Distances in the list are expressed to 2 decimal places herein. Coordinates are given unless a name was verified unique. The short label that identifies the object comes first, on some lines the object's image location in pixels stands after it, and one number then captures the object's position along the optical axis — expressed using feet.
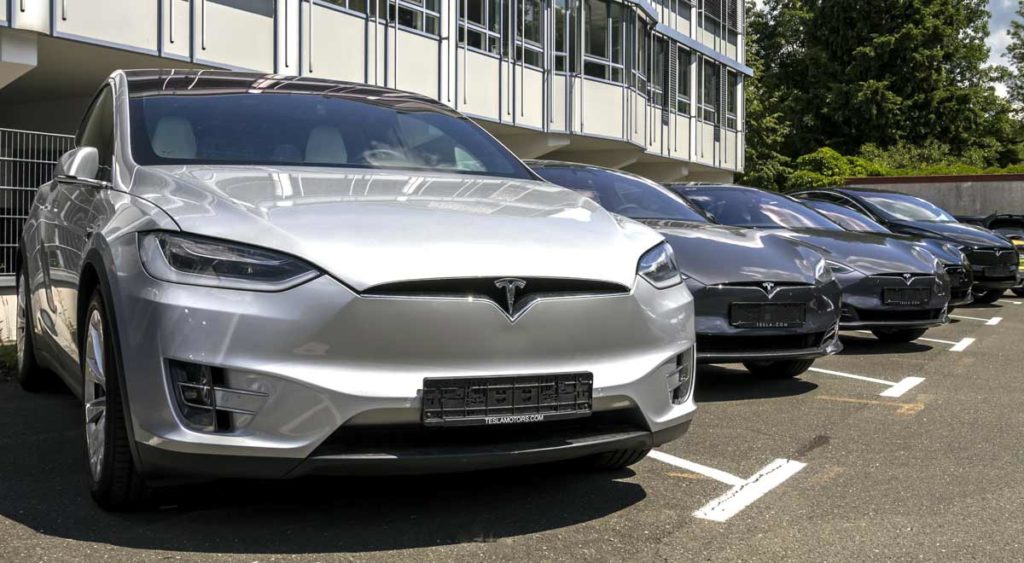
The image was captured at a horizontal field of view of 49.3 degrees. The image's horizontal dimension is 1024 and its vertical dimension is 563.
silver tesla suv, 10.51
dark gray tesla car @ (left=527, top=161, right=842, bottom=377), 20.79
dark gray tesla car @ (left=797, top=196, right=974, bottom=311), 37.09
